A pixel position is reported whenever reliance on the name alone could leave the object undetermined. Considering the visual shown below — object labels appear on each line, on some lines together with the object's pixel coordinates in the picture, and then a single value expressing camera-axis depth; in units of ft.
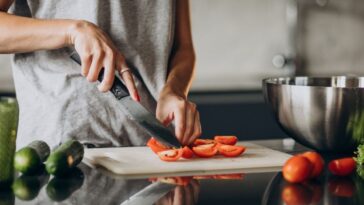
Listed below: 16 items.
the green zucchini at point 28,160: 5.23
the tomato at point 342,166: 5.38
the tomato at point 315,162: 5.26
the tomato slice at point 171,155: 5.67
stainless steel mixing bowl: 5.84
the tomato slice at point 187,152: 5.71
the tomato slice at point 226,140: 6.21
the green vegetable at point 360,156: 5.60
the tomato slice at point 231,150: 5.86
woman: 6.18
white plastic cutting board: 5.47
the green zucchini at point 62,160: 5.21
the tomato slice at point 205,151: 5.81
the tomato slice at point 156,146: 5.85
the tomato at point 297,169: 5.13
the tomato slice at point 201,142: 6.07
